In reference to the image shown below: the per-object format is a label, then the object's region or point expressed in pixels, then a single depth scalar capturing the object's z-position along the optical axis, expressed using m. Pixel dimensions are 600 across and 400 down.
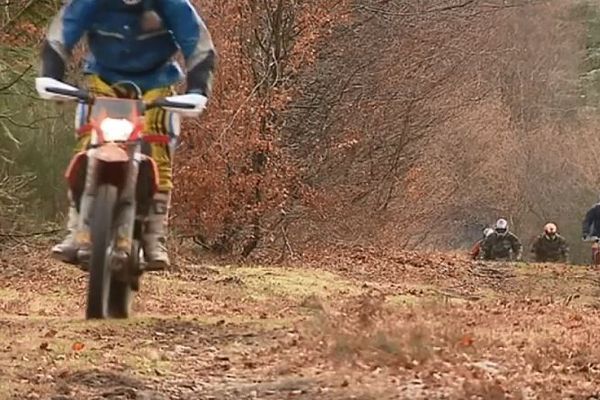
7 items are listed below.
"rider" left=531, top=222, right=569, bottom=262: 50.19
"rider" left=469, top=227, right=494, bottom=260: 51.24
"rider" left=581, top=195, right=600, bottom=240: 45.69
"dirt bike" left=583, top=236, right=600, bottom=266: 45.62
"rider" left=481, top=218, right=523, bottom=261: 49.72
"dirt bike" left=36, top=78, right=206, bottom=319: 14.15
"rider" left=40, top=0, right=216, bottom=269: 14.70
